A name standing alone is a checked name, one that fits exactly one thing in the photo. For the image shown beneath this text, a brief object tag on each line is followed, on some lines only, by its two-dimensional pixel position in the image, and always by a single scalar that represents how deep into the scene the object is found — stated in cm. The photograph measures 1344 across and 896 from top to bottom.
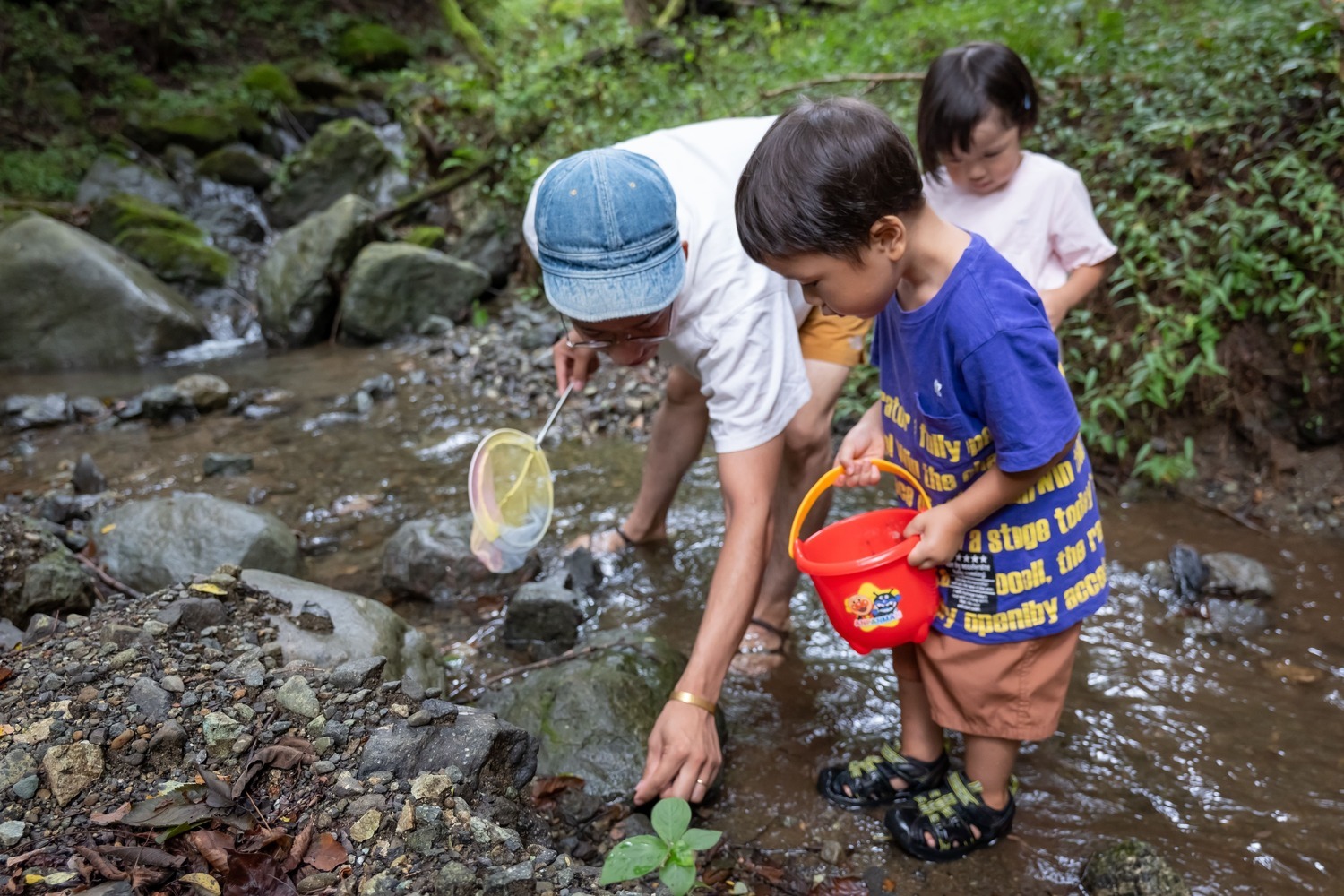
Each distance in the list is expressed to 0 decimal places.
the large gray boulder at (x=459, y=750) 162
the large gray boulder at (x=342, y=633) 209
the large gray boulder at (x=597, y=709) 209
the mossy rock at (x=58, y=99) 1080
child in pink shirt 241
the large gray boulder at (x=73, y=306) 635
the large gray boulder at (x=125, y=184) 919
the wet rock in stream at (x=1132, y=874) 174
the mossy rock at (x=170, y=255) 762
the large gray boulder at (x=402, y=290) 648
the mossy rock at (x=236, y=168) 982
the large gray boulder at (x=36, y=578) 231
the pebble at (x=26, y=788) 139
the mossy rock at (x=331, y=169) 916
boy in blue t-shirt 154
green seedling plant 139
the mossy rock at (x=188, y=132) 1031
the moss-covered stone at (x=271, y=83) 1149
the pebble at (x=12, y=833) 131
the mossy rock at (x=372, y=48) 1328
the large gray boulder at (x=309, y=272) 677
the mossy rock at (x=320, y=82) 1212
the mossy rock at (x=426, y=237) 747
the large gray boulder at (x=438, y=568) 297
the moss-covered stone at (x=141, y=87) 1170
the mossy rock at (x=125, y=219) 773
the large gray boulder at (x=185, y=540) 278
